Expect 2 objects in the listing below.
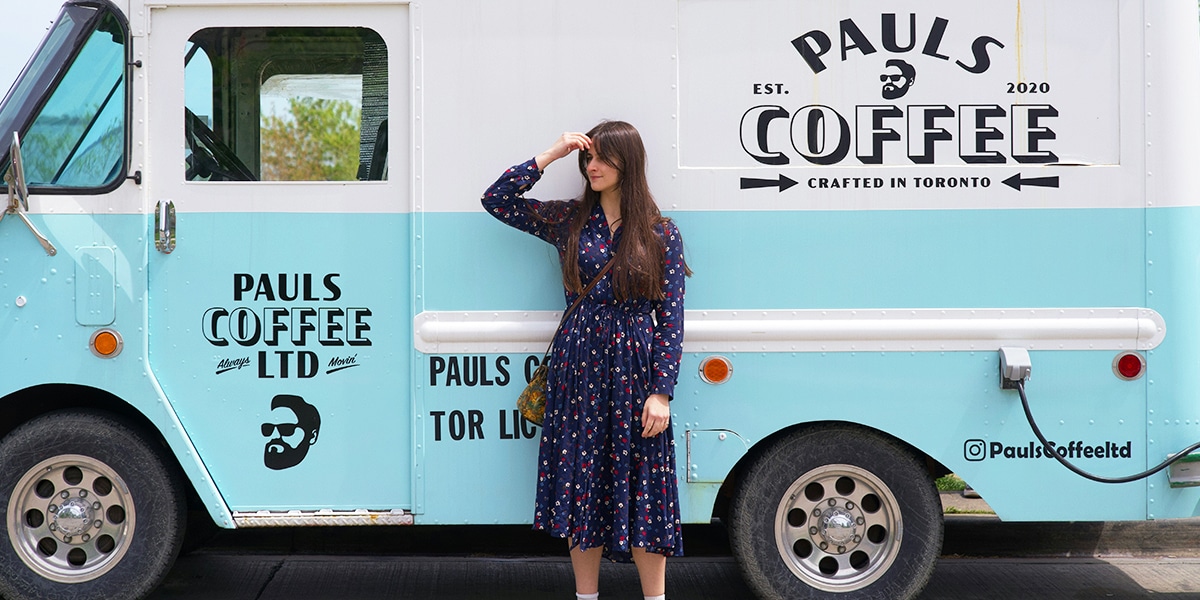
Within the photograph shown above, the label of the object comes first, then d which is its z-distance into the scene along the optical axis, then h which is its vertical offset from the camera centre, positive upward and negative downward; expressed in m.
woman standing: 3.77 -0.25
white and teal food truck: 3.94 +0.14
